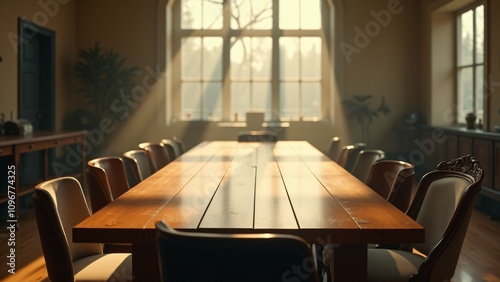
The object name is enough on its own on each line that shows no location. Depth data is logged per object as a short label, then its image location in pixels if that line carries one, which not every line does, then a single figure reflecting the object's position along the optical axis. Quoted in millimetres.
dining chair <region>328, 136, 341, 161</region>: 5875
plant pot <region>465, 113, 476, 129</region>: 7644
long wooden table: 2113
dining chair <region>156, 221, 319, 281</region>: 1565
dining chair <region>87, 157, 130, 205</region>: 3574
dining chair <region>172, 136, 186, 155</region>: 6574
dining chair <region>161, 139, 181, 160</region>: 5740
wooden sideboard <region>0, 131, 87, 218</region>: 5699
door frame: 8688
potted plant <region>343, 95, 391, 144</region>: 9508
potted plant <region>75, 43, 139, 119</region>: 9266
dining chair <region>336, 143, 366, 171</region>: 4910
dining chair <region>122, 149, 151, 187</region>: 3920
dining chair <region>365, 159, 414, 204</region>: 3514
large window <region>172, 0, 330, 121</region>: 10242
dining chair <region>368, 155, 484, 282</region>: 2336
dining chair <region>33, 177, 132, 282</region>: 2322
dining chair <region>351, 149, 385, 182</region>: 4270
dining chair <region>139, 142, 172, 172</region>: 4996
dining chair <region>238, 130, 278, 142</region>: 7457
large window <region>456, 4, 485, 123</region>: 8156
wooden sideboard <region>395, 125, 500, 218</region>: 6582
